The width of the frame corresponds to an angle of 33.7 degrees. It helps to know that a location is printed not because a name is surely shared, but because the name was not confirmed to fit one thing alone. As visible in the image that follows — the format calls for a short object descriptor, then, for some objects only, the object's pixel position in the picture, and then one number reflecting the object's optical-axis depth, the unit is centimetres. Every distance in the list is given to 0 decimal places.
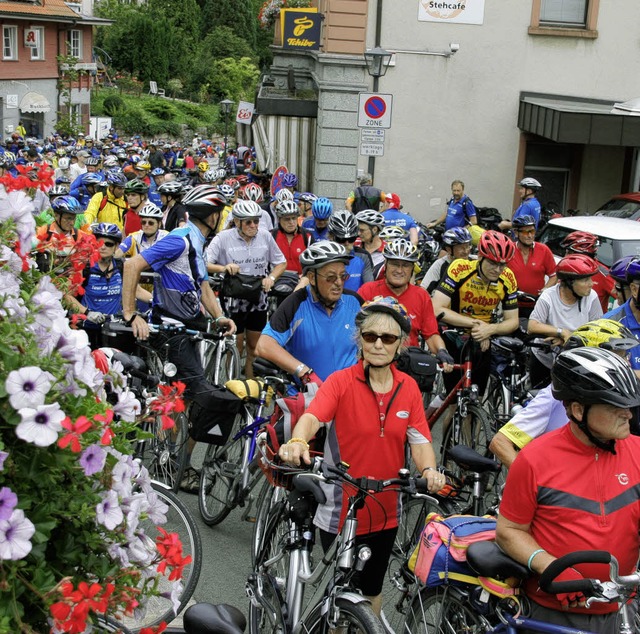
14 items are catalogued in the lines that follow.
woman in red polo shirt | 502
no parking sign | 1547
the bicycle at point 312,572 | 427
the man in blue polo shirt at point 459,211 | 1808
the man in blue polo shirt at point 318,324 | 646
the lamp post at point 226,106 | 4242
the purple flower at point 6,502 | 238
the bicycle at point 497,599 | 360
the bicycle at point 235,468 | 702
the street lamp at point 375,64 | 1644
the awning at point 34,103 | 5841
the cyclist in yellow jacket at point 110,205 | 1426
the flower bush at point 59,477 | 244
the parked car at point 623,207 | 1490
